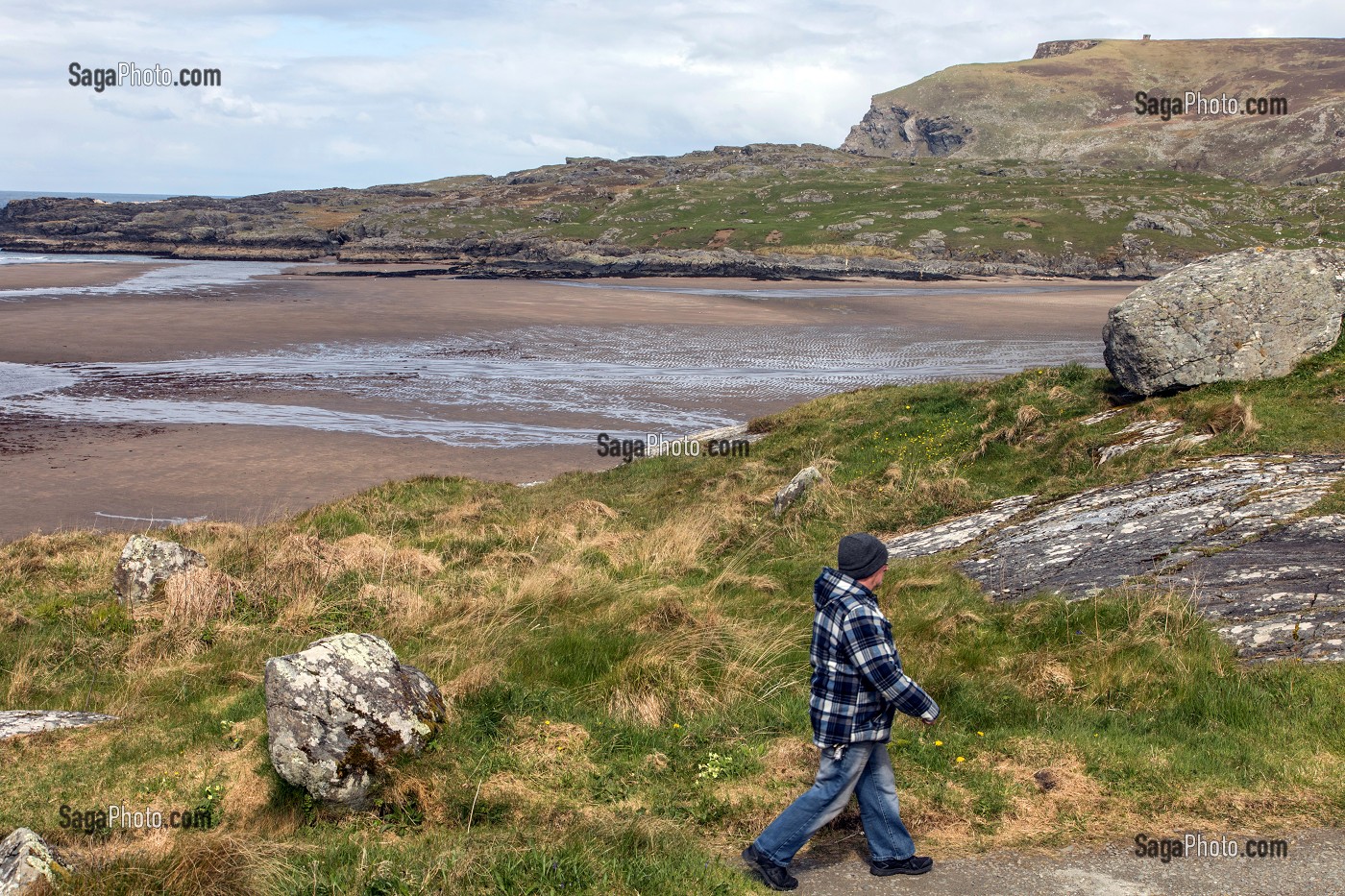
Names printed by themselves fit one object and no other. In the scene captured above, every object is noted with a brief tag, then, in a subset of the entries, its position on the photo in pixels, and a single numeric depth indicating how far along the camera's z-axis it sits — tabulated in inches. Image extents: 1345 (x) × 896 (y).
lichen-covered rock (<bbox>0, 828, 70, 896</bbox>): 211.2
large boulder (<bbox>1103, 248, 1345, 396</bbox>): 586.2
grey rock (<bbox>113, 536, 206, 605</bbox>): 481.7
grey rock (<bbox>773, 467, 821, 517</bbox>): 603.2
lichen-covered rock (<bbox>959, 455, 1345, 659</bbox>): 337.4
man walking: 219.6
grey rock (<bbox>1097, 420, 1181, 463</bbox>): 548.7
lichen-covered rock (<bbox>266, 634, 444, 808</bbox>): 270.1
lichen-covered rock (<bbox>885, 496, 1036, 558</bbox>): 495.2
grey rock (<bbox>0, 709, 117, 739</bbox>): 323.9
